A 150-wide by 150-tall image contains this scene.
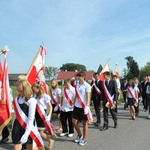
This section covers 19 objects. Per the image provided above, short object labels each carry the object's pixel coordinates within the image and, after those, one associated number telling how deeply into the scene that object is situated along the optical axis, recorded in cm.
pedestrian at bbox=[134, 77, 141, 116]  1137
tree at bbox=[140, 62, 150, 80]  7612
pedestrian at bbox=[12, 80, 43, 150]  385
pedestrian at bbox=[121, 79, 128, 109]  1570
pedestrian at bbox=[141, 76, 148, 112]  1349
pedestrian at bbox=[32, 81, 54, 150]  576
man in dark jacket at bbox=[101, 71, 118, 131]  824
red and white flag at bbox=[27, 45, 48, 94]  713
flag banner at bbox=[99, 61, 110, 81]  1062
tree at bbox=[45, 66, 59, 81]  11612
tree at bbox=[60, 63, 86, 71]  14412
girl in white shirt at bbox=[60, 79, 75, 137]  720
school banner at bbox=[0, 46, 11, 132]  641
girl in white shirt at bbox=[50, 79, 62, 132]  761
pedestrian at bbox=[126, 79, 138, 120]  1022
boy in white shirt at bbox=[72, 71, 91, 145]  633
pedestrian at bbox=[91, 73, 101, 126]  880
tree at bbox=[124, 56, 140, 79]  7094
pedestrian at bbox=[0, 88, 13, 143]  644
